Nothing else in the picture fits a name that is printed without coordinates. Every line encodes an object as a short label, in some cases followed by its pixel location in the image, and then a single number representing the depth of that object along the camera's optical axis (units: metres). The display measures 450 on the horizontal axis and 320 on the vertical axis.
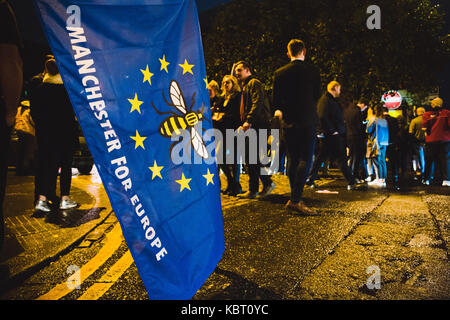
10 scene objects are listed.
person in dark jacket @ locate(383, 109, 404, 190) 8.06
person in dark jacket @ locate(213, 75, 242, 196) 5.92
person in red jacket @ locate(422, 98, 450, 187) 7.76
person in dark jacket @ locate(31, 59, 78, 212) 4.41
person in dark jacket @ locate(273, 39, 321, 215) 4.39
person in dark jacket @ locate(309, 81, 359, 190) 6.68
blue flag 1.62
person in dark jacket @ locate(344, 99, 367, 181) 7.82
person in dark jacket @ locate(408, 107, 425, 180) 9.10
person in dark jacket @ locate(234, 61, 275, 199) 5.44
